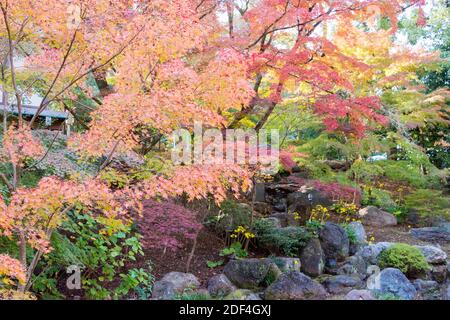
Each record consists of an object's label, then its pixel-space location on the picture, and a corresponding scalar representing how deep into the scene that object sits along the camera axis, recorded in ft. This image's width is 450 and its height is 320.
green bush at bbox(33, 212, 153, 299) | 17.60
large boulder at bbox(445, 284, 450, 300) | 23.50
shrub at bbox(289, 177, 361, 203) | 28.60
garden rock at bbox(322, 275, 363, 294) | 21.95
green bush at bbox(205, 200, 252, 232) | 25.99
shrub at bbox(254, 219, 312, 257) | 25.31
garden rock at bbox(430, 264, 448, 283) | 25.93
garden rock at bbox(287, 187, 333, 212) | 34.60
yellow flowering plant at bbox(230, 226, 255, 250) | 25.52
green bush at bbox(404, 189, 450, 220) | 36.01
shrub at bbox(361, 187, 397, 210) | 34.88
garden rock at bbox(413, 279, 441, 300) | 23.27
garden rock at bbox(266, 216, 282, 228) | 27.53
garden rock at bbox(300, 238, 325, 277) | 24.56
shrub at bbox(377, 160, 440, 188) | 36.58
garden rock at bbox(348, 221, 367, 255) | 28.07
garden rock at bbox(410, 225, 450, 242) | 33.63
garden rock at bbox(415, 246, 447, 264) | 26.99
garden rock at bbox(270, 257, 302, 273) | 23.35
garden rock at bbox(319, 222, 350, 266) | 26.30
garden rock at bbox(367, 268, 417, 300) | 22.03
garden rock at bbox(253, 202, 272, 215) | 31.89
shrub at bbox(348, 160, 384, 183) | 33.45
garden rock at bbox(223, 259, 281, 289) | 21.62
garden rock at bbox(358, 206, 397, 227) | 35.96
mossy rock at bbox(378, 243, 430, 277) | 25.13
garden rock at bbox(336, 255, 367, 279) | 24.82
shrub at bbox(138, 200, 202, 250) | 19.57
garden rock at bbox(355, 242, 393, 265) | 26.71
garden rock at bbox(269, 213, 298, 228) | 30.09
